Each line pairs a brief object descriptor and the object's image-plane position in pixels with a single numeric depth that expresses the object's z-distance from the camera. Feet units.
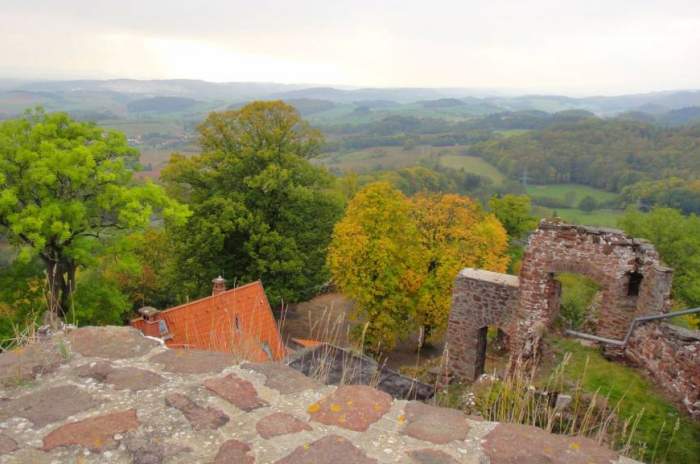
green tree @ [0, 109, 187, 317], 43.62
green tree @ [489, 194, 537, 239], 119.03
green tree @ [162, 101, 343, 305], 66.74
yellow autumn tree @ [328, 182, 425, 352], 64.69
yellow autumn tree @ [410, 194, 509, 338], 68.08
